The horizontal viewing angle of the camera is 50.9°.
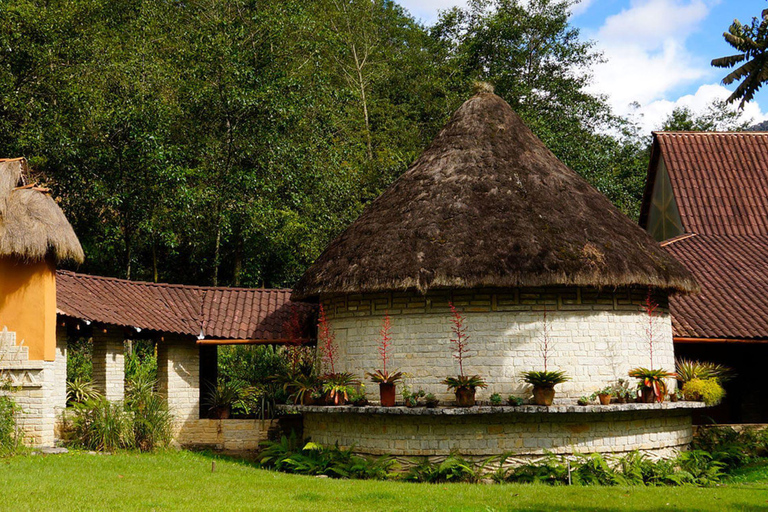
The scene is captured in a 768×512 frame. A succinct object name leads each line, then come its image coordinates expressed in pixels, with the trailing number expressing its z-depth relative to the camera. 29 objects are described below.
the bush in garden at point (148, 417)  15.95
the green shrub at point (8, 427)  13.83
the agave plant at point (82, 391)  16.55
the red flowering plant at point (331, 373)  14.93
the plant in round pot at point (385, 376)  14.26
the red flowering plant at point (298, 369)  15.45
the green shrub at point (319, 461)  14.30
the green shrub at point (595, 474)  13.59
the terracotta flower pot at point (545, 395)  13.65
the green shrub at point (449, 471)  13.75
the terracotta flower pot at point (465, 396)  13.70
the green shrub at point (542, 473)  13.63
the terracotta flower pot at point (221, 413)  18.47
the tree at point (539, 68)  34.34
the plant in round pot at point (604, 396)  14.04
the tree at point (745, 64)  23.66
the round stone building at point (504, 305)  14.06
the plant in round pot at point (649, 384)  14.34
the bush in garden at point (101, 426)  15.38
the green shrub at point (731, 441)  16.03
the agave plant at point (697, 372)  15.84
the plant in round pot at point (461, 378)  13.70
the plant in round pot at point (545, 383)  13.61
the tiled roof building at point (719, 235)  17.45
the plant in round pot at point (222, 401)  18.47
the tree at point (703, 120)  42.56
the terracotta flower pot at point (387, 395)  14.24
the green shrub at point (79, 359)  20.45
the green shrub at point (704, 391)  15.35
